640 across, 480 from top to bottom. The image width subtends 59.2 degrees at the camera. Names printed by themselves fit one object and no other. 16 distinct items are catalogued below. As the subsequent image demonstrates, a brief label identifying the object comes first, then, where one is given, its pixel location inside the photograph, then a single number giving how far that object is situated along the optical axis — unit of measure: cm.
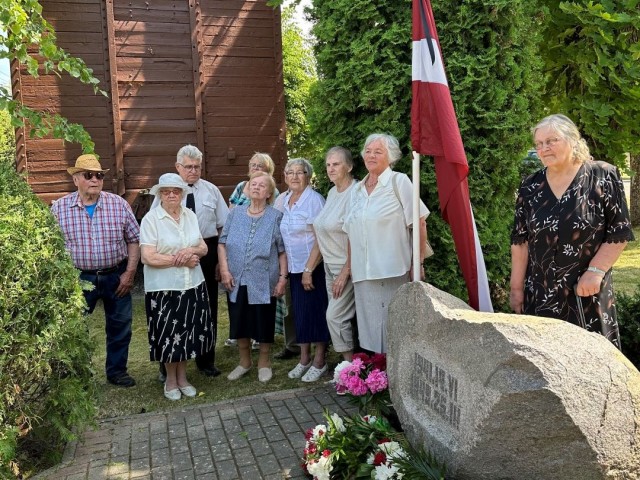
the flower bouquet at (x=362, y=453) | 271
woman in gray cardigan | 451
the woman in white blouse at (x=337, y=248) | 422
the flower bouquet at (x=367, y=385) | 357
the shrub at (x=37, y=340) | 294
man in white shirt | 483
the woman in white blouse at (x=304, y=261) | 455
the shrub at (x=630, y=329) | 403
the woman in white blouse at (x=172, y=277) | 427
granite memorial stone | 216
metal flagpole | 338
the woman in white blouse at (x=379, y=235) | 383
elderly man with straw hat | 444
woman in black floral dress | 293
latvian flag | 333
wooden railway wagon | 747
